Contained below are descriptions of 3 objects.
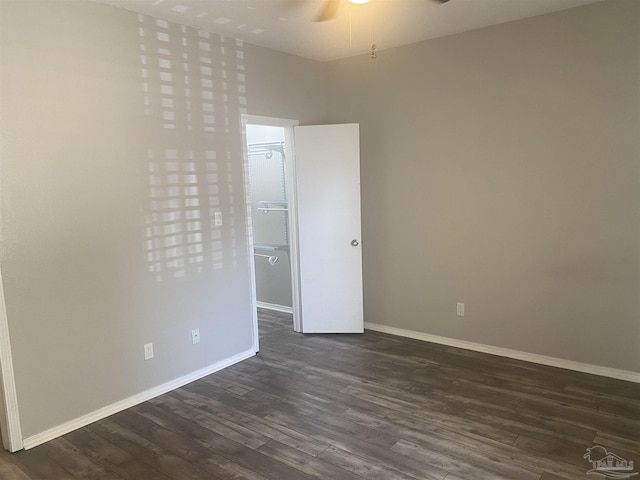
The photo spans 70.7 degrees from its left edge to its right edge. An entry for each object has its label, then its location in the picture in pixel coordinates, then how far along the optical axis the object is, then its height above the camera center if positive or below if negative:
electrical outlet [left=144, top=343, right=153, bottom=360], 3.29 -1.20
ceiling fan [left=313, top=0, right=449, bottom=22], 2.84 +1.11
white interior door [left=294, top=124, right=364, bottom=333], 4.37 -0.46
